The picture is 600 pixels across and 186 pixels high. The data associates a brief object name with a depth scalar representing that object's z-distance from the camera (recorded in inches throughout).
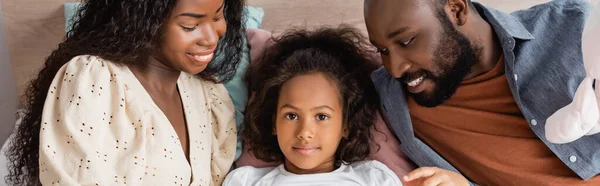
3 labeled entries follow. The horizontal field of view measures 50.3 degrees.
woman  43.4
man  49.1
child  52.5
